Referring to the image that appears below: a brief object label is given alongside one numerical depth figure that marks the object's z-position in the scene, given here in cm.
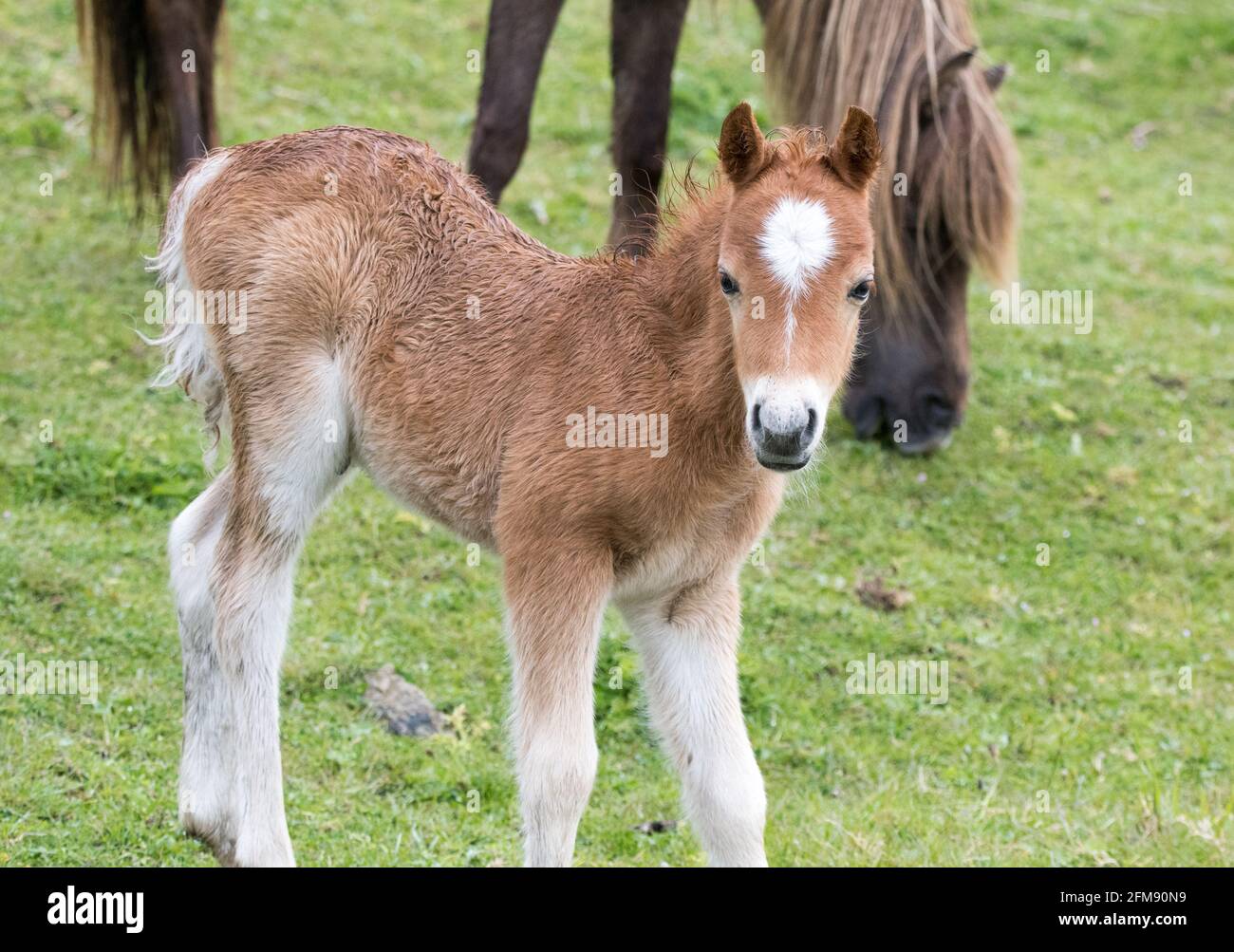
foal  729
